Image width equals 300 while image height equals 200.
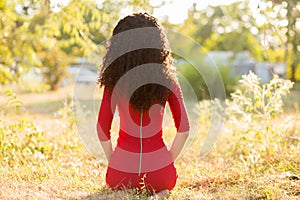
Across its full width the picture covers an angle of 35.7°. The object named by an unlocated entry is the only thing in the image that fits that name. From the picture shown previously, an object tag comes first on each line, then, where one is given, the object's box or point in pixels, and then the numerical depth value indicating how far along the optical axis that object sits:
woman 3.70
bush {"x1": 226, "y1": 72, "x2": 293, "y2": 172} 5.24
